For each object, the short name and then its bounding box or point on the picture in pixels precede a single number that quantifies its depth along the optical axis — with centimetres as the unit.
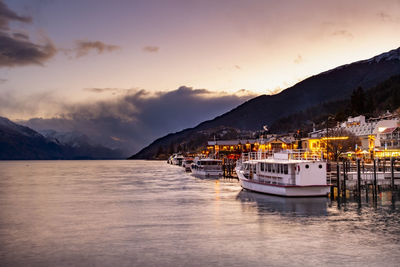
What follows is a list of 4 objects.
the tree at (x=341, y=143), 11069
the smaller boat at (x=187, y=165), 16248
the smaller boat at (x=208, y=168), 11412
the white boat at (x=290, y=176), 5447
